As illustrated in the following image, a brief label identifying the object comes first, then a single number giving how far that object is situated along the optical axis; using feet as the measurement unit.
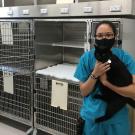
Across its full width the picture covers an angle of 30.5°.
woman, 5.20
